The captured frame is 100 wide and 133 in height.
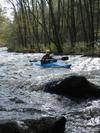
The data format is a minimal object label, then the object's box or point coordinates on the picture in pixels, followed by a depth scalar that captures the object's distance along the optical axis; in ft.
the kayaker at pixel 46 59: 37.21
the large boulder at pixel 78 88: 20.15
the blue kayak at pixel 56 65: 35.46
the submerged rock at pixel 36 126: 10.98
